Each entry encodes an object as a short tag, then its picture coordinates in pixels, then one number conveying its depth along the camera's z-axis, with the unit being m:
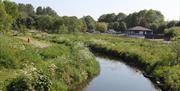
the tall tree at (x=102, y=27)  71.55
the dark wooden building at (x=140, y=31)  62.81
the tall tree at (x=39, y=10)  89.88
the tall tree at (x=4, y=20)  32.16
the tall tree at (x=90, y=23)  73.39
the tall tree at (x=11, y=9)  39.67
